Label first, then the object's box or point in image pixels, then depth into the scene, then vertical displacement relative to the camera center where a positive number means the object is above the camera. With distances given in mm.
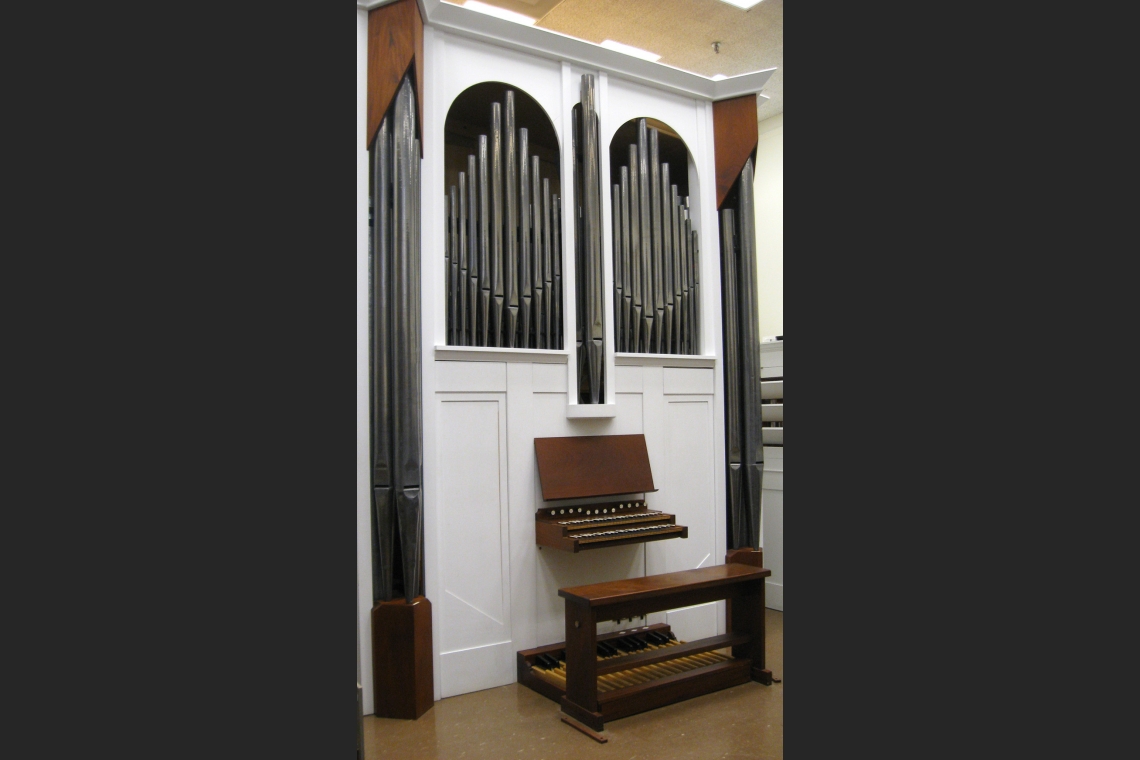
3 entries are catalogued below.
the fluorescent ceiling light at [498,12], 4957 +2496
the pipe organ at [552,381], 4012 +70
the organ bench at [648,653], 3879 -1493
